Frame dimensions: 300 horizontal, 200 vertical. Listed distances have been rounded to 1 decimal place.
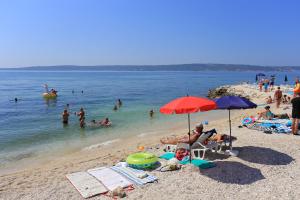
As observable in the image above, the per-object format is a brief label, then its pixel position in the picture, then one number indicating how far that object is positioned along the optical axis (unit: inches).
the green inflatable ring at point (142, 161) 336.5
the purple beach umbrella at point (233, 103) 334.0
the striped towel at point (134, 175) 293.5
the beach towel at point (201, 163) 319.3
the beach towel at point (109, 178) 289.0
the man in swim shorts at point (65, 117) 797.4
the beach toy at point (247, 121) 578.8
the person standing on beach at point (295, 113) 451.5
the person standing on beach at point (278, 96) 820.3
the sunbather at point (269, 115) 585.6
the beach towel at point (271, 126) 484.5
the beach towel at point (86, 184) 276.0
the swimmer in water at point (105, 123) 758.5
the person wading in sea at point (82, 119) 753.0
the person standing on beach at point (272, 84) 1440.7
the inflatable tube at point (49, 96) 1521.9
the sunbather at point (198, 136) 364.2
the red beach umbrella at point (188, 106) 294.2
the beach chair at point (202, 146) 357.0
